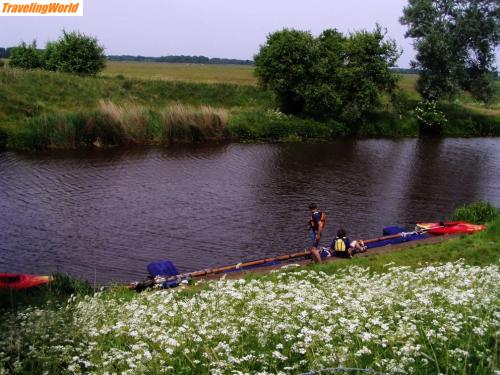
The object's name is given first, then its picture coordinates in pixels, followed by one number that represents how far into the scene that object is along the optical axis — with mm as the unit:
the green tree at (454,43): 59812
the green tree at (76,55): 62334
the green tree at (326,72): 56469
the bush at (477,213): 24281
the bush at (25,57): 64875
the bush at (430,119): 61625
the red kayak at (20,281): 14727
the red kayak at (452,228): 21812
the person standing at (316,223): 18909
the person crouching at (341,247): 18656
